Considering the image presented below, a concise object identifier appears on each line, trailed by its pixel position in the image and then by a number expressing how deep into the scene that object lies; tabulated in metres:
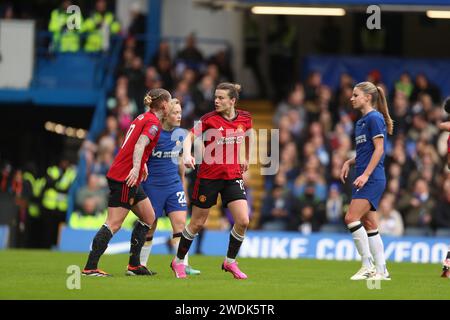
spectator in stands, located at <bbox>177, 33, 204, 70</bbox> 29.14
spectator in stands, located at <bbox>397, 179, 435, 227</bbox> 24.48
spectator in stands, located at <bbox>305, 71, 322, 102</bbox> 28.08
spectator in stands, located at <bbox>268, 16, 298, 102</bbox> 30.88
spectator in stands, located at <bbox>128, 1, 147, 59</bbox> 30.20
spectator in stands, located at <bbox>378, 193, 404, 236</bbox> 24.12
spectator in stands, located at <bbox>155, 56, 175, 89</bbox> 28.17
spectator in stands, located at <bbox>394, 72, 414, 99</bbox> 28.20
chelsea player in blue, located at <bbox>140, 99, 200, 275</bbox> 15.95
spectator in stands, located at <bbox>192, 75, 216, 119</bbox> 27.44
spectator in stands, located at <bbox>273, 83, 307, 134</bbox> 27.64
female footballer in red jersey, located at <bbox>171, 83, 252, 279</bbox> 15.03
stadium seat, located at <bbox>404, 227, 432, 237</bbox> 24.33
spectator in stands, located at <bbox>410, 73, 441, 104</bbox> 27.97
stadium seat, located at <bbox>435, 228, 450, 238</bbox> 24.15
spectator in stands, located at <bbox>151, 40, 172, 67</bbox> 28.55
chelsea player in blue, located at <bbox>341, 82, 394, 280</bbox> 14.74
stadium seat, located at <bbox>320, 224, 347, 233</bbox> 24.64
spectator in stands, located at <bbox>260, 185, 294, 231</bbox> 25.05
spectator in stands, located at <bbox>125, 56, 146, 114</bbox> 27.78
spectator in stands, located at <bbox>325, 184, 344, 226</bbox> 24.78
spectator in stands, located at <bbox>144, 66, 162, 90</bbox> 27.88
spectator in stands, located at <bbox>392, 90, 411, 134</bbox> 26.83
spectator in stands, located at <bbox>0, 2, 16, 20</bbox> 30.53
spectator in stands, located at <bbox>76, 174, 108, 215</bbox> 25.17
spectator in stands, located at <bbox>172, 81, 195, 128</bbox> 27.11
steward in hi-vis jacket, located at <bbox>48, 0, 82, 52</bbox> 29.50
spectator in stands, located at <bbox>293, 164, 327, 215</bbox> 25.02
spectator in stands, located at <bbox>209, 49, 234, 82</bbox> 29.16
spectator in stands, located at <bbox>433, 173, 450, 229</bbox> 24.38
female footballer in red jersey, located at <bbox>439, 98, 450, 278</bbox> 16.02
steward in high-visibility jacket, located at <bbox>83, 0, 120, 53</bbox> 29.97
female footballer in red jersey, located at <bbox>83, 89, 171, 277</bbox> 14.66
